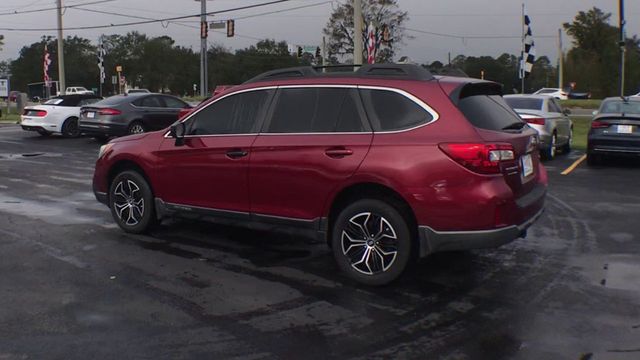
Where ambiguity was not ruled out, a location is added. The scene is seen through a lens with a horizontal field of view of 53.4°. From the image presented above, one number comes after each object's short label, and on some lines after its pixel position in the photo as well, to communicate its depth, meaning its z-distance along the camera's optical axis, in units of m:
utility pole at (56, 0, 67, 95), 36.53
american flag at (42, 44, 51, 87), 38.14
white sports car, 20.81
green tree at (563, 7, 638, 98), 70.44
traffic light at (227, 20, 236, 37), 37.19
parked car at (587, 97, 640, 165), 13.05
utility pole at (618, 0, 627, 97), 27.23
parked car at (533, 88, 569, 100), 53.69
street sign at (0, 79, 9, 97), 40.25
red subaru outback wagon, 4.98
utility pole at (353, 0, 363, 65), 23.08
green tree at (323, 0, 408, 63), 74.06
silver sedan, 13.79
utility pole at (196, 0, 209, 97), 34.38
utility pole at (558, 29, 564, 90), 69.81
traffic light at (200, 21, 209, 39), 34.28
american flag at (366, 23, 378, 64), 24.47
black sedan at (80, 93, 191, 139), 18.08
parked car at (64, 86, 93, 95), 75.06
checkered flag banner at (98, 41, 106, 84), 54.56
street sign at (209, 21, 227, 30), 34.78
